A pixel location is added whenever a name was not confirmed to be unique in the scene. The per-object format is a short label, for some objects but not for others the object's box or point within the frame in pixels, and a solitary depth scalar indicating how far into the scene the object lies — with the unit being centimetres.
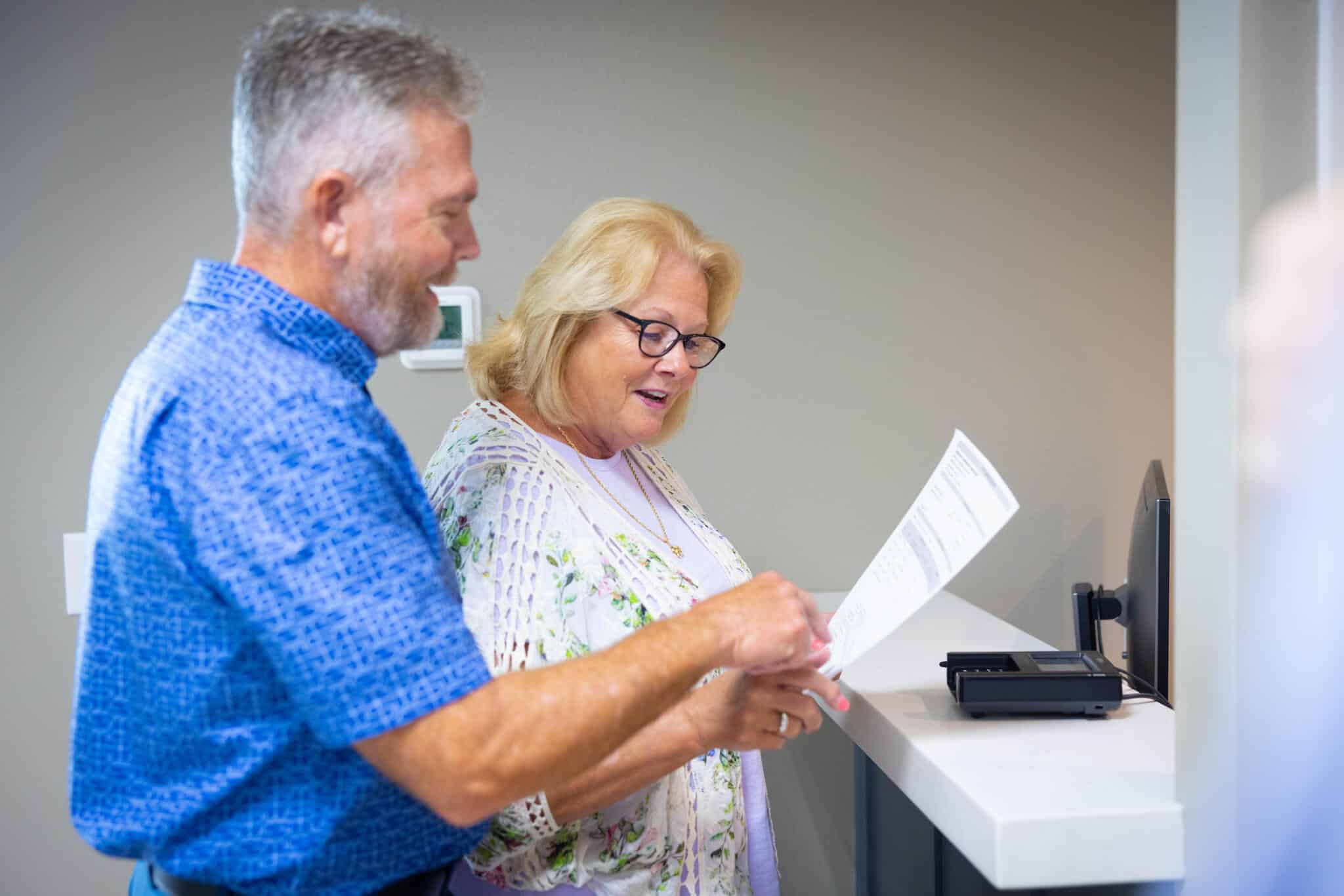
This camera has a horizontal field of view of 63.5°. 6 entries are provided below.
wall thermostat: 240
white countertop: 106
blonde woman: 130
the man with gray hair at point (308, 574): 82
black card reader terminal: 138
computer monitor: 163
